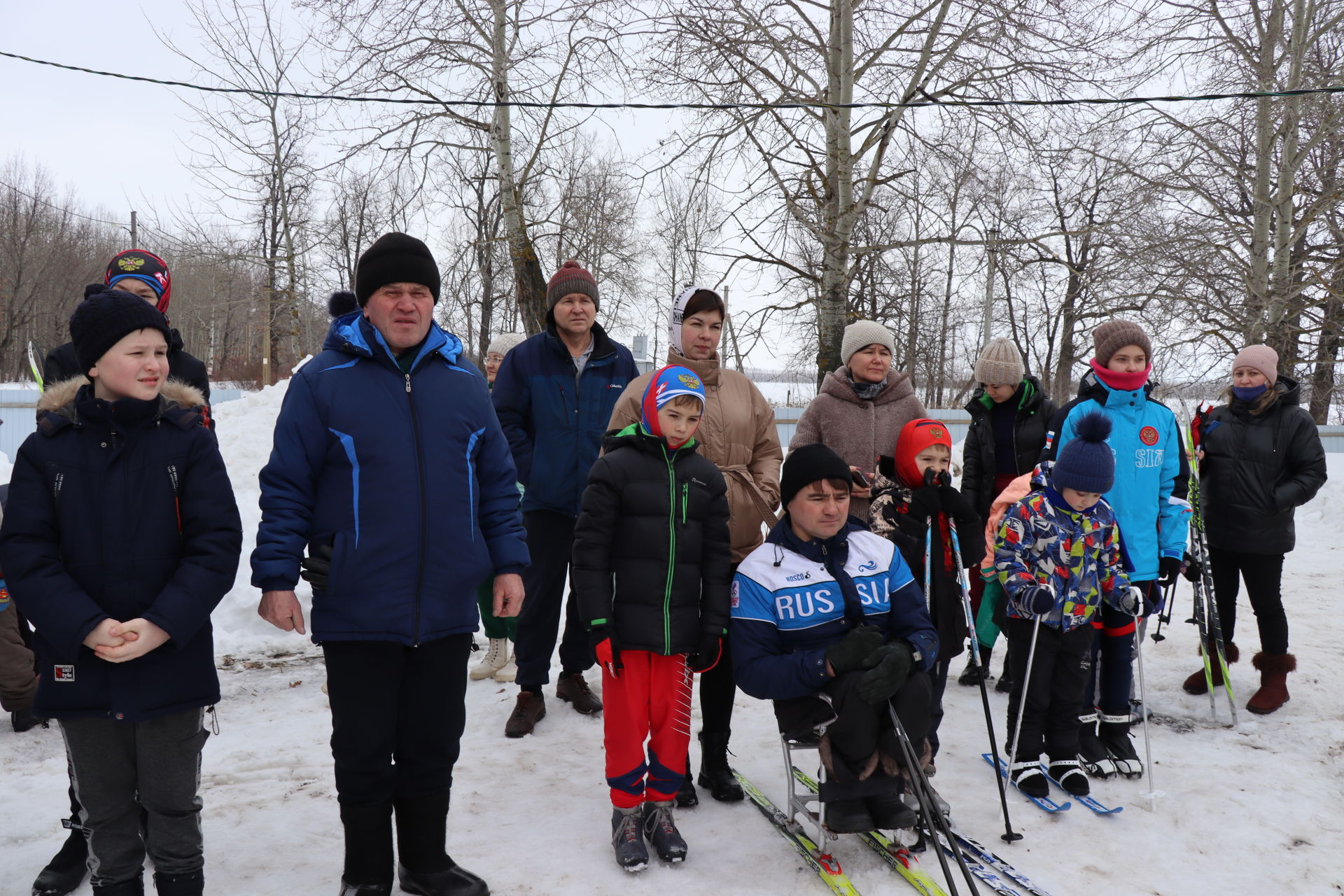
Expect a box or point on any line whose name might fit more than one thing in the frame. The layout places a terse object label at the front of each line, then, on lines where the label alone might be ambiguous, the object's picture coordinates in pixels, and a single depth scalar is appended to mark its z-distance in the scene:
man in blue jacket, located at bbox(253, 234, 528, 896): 2.50
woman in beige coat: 3.57
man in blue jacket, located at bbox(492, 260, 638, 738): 4.26
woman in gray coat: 4.06
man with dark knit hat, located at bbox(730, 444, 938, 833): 2.86
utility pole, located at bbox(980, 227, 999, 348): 26.00
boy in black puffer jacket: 3.05
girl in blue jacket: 4.12
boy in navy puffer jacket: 2.24
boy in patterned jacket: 3.72
